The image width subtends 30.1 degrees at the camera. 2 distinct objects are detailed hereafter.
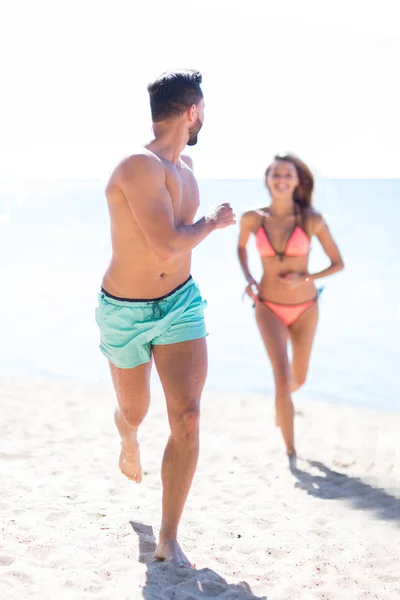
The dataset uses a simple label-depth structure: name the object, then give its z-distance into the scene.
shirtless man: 3.16
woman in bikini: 5.43
